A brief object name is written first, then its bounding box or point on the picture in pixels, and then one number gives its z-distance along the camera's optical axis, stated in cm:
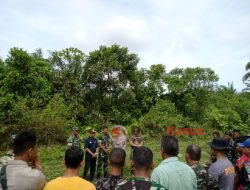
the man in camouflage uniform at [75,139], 915
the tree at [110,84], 2445
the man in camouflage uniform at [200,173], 347
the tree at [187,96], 2772
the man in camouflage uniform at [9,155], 386
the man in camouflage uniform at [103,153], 919
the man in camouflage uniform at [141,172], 242
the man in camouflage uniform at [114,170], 306
